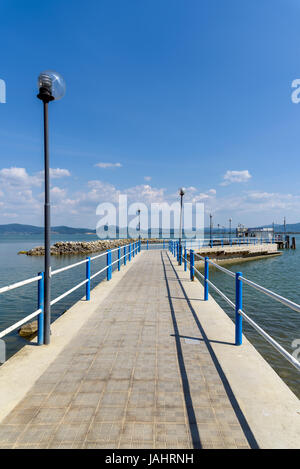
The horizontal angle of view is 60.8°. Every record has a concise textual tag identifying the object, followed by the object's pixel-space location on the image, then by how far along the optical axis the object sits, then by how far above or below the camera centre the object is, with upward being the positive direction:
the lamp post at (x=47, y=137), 3.92 +1.52
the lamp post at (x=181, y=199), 13.78 +1.95
